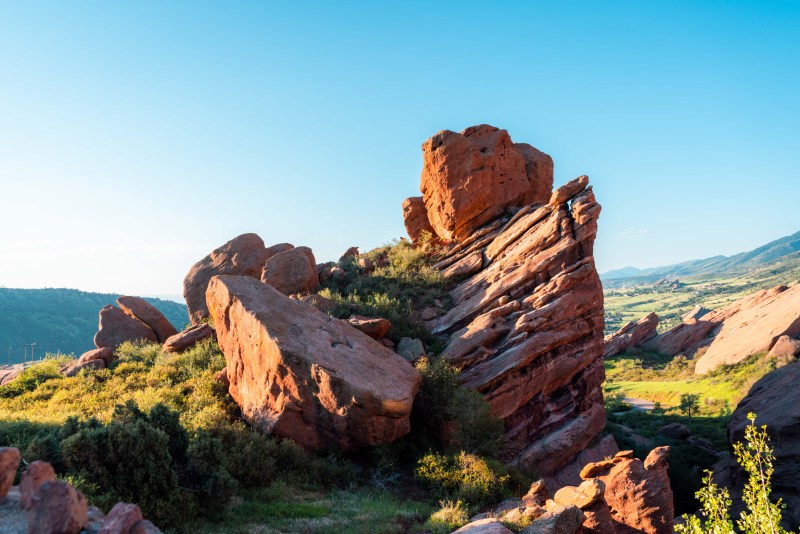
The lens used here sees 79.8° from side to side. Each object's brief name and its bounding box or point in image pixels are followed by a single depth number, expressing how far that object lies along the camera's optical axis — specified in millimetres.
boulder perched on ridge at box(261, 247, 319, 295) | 28875
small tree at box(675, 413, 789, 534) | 7988
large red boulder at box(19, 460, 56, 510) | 6699
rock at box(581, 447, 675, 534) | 14102
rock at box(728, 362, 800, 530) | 20312
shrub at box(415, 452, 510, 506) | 14164
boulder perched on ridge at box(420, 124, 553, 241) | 31297
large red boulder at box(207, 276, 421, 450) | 15320
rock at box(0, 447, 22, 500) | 6754
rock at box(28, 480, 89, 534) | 6109
